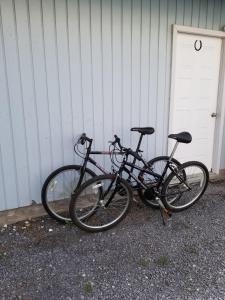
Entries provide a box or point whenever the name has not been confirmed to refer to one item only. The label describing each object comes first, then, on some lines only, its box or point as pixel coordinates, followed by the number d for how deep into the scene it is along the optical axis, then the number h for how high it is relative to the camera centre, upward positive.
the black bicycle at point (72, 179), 2.90 -1.02
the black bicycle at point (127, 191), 2.71 -1.13
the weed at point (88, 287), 1.99 -1.48
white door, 3.56 -0.06
